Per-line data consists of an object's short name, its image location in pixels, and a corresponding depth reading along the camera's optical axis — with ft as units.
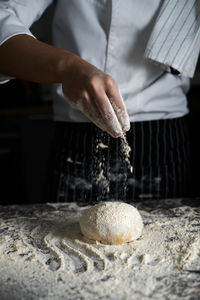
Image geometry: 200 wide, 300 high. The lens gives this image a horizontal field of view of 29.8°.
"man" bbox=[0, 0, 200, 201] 3.60
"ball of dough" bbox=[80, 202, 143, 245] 3.01
